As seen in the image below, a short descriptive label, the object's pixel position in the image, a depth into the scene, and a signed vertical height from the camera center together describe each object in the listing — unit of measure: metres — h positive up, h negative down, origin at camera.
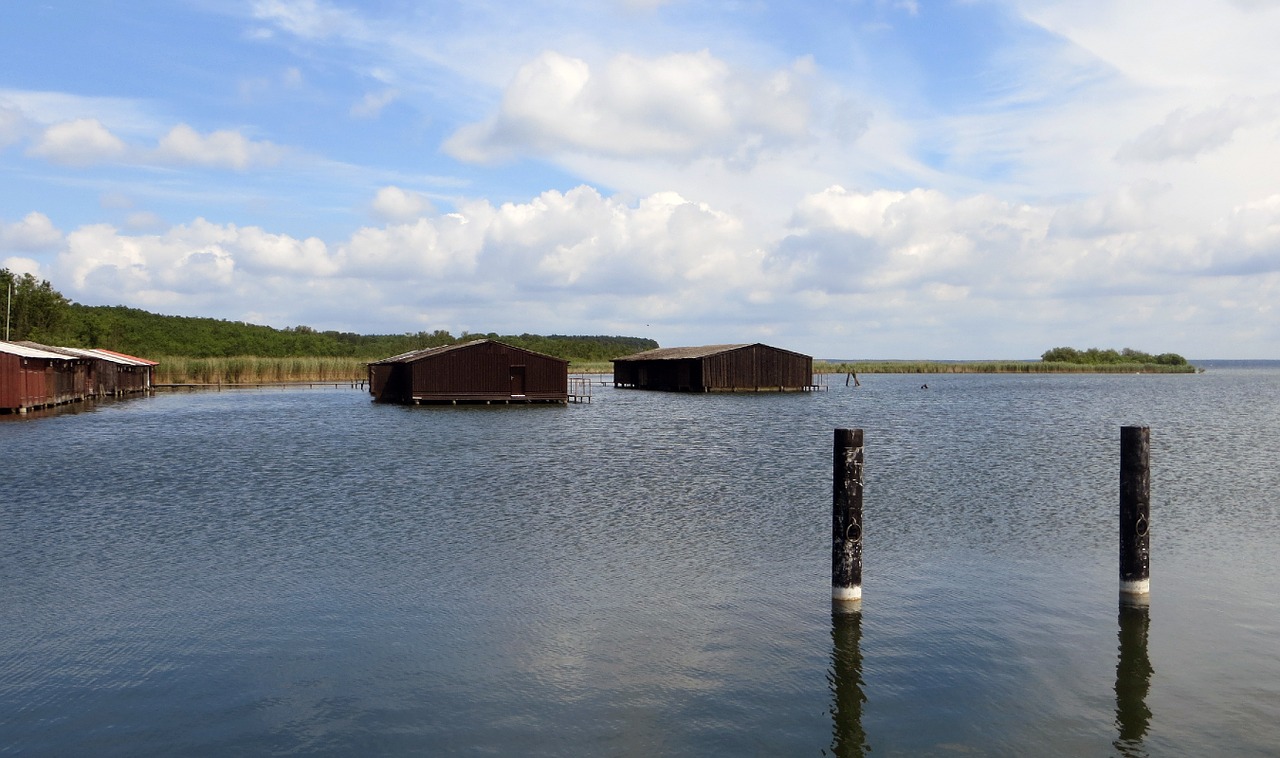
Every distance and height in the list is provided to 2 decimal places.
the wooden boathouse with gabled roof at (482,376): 66.50 +0.01
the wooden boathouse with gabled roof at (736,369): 87.12 +0.85
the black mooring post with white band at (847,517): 13.38 -1.95
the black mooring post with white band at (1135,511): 13.54 -1.85
